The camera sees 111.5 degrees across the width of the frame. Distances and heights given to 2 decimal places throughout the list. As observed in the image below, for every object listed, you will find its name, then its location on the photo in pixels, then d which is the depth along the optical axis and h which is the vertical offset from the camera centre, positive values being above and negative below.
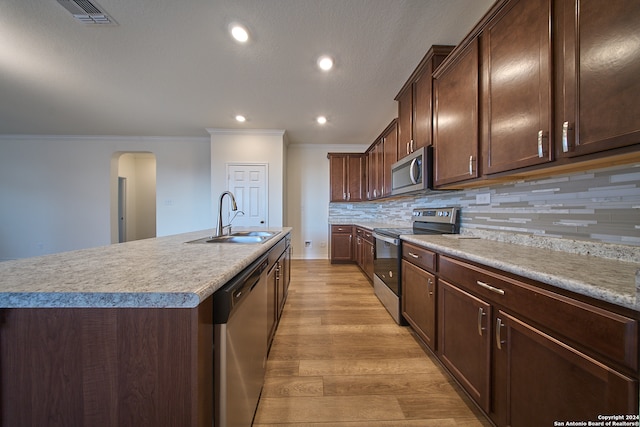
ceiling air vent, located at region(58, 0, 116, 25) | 1.62 +1.58
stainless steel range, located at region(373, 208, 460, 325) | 2.04 -0.37
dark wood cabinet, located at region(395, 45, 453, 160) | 1.91 +1.10
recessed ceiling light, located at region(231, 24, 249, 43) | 1.79 +1.53
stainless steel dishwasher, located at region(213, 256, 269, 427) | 0.73 -0.54
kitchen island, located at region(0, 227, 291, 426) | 0.57 -0.37
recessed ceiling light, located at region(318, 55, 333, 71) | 2.15 +1.53
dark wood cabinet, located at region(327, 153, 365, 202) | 4.54 +0.78
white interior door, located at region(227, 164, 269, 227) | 4.12 +0.45
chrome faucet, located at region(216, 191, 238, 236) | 1.88 -0.12
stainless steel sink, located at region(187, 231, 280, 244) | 1.76 -0.21
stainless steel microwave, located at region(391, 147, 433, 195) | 1.95 +0.41
